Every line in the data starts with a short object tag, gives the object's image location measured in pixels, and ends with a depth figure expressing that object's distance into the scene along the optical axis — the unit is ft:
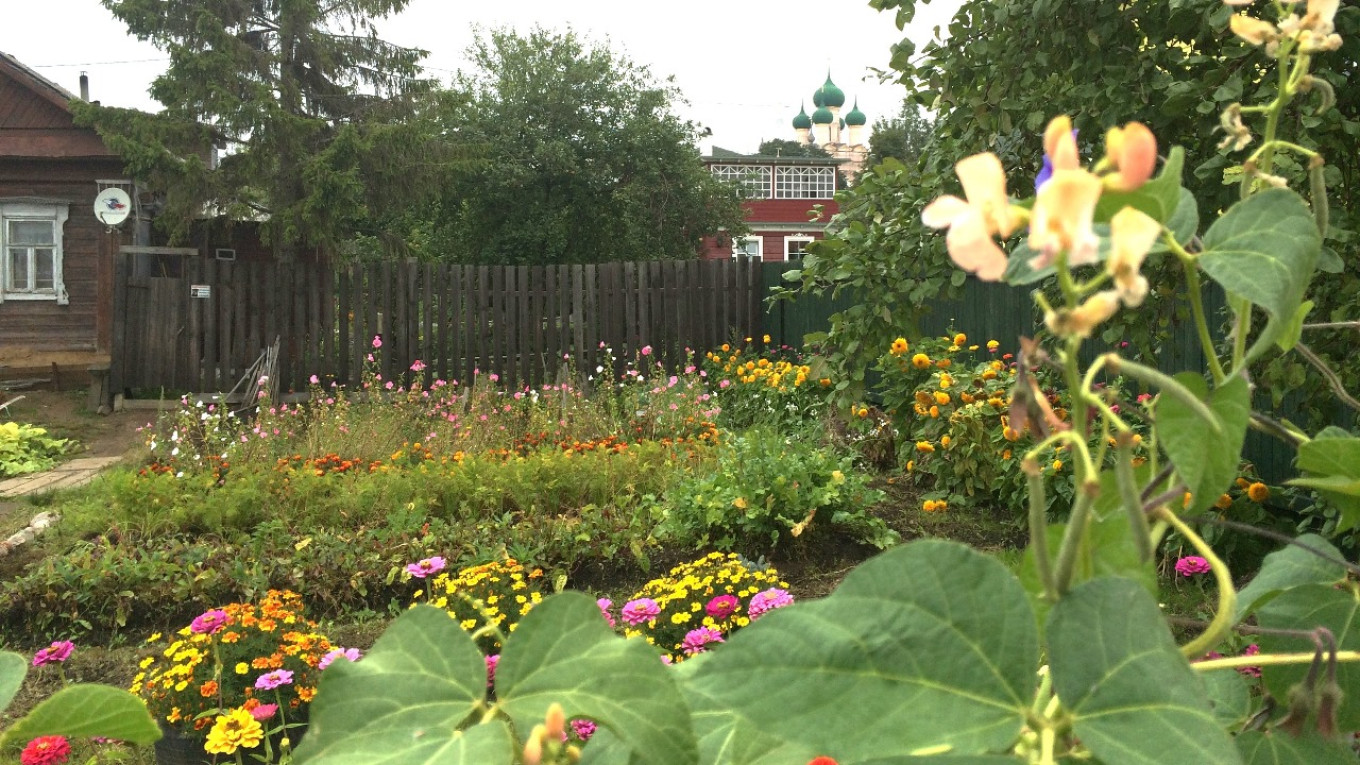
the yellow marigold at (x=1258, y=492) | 10.57
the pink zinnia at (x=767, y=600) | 7.57
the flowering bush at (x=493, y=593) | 8.91
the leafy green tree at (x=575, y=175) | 71.26
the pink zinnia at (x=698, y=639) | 7.14
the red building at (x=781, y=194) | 110.73
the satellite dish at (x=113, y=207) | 34.76
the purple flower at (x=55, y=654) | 7.12
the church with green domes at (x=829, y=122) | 162.91
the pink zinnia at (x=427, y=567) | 8.28
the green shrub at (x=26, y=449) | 22.71
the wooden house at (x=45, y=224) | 38.99
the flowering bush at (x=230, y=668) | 7.30
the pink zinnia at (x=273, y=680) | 6.92
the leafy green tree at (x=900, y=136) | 120.37
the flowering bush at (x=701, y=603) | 7.74
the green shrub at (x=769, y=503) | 12.10
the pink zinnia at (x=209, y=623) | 7.83
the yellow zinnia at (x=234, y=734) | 5.95
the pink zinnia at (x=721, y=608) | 8.14
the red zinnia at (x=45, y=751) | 5.18
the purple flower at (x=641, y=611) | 7.73
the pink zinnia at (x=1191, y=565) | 6.80
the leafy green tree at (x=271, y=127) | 43.29
